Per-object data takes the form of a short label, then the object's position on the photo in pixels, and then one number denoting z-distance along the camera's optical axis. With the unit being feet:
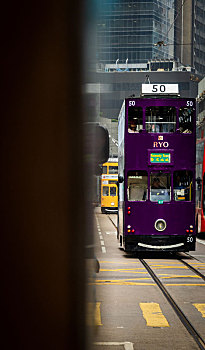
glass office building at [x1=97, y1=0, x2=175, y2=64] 445.78
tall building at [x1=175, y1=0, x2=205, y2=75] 474.49
